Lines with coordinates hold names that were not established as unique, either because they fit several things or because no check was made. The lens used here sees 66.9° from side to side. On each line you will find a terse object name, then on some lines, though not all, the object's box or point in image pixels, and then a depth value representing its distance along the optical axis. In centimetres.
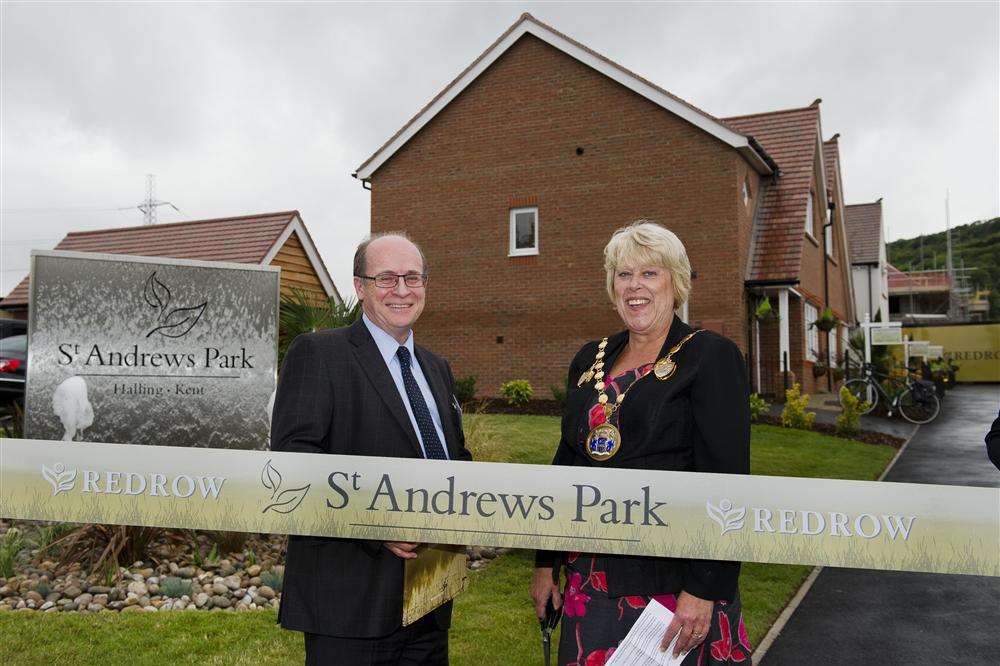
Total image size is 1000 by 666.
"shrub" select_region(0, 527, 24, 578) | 560
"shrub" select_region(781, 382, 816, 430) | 1403
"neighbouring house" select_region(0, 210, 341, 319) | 2020
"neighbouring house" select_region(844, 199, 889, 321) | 3778
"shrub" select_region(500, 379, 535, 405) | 1650
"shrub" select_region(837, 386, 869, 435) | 1406
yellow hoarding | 3634
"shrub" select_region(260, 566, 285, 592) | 561
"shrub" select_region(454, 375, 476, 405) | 1667
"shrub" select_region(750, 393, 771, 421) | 1462
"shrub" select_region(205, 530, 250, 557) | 615
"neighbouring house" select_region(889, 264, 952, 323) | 6769
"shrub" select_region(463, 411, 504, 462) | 745
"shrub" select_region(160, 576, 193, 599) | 534
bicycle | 1709
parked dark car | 1230
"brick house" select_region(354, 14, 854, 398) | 1706
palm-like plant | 828
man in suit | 245
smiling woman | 233
